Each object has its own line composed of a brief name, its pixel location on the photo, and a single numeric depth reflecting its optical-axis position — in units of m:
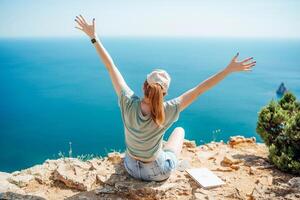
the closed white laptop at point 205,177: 3.74
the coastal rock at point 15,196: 3.38
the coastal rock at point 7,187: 3.55
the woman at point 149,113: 3.05
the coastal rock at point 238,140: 6.48
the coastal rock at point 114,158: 4.67
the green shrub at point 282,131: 4.50
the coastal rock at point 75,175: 3.76
